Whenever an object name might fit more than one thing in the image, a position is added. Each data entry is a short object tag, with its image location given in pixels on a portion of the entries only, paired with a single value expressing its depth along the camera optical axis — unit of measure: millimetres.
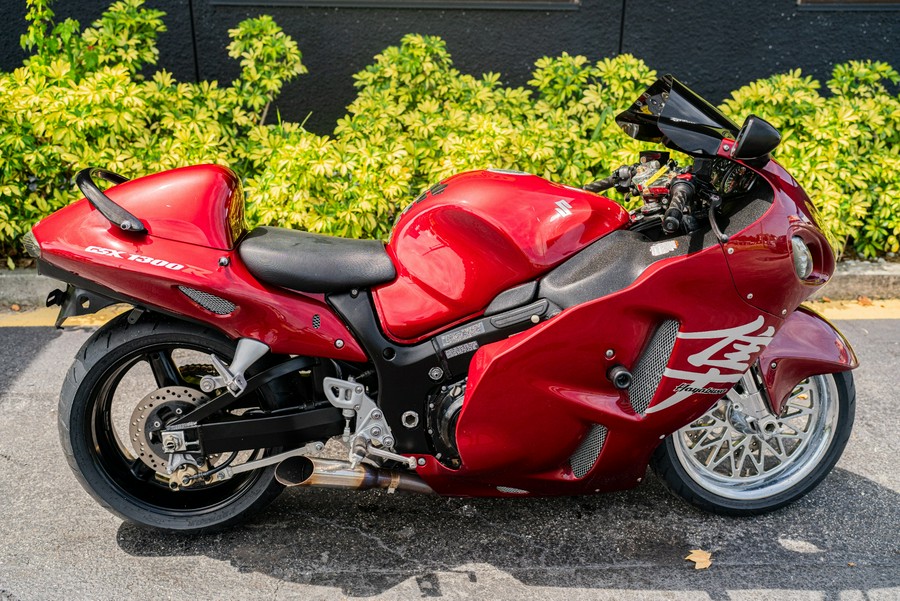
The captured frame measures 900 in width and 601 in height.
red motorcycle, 2896
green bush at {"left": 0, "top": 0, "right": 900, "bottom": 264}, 5238
